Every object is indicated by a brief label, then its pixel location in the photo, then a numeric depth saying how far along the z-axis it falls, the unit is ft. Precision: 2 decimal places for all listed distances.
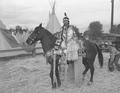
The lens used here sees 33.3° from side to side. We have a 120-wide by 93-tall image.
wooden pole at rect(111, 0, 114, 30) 61.93
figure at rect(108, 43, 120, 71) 24.45
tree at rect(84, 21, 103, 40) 105.81
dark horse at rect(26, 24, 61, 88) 17.31
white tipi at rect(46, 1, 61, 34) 34.88
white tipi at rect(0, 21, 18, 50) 37.40
